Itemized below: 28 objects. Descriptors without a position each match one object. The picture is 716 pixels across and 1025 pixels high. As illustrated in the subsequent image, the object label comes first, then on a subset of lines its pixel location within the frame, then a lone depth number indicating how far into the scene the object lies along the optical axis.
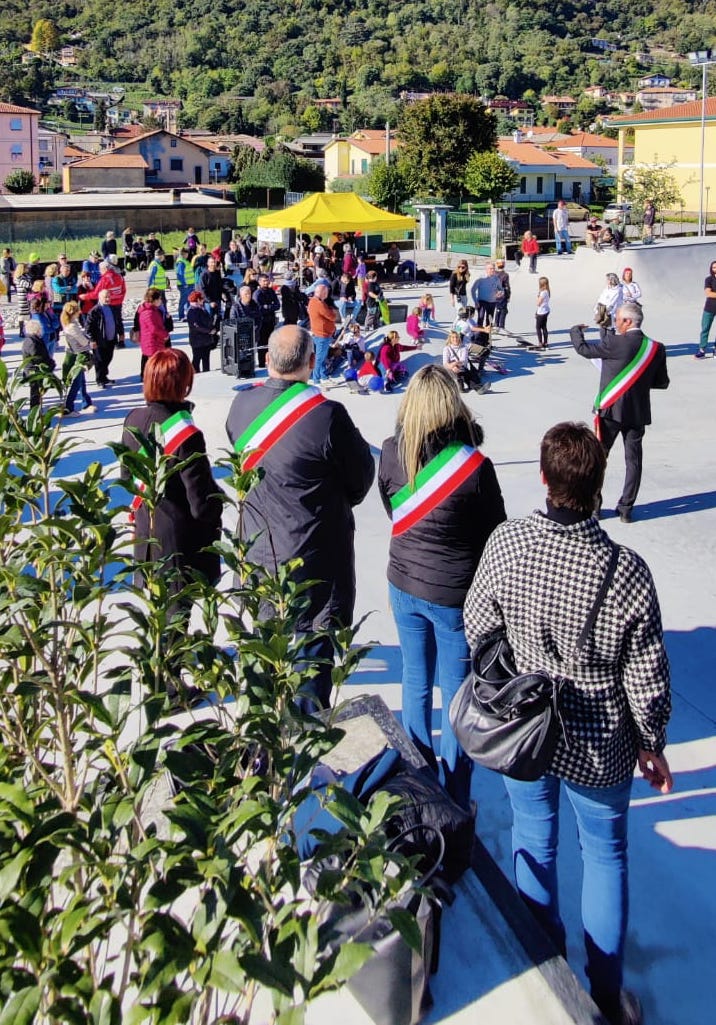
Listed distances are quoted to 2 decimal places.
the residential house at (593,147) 102.31
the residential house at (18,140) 92.69
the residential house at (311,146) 115.10
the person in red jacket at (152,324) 11.88
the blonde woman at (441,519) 3.70
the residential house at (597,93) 158.88
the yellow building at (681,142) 49.91
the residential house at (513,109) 142.25
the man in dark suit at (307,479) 4.09
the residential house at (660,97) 145.71
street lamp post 30.44
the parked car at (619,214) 31.21
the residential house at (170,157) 94.00
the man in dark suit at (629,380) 7.09
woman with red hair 4.48
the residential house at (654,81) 166.50
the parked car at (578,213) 57.27
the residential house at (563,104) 150.79
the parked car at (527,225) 33.25
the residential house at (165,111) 135.88
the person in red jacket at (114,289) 13.91
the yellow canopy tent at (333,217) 20.05
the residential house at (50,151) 100.56
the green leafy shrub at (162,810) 1.58
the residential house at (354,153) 96.81
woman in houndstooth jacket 2.74
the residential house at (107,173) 76.81
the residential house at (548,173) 81.32
